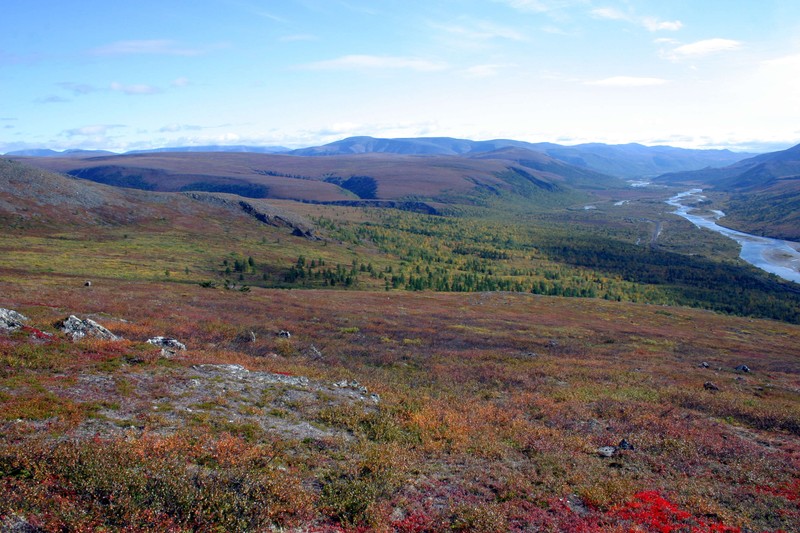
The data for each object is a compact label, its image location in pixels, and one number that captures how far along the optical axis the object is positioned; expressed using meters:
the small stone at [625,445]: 18.81
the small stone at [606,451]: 18.27
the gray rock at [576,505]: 13.63
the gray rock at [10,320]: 23.04
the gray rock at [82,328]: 24.81
